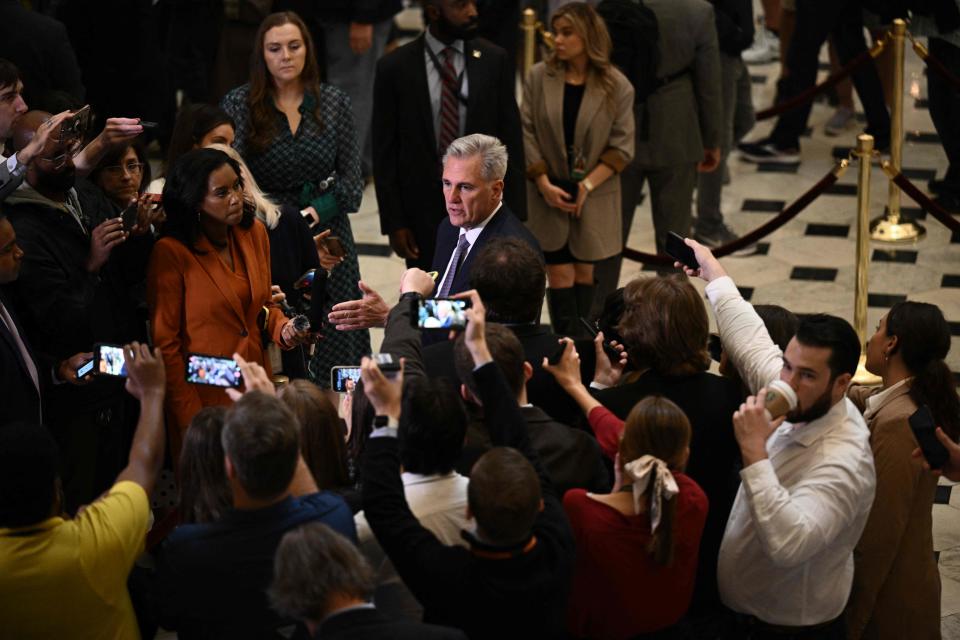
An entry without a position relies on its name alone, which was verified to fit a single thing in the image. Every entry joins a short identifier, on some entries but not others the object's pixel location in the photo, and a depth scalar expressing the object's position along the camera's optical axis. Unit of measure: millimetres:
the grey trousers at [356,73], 17859
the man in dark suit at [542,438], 7789
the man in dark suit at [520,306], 8750
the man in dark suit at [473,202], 10461
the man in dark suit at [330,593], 6156
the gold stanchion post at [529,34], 15594
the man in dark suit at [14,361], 8805
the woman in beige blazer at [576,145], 13195
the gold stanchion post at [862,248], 13328
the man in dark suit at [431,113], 13000
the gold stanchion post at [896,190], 15289
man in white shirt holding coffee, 7477
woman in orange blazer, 9695
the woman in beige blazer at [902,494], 8508
